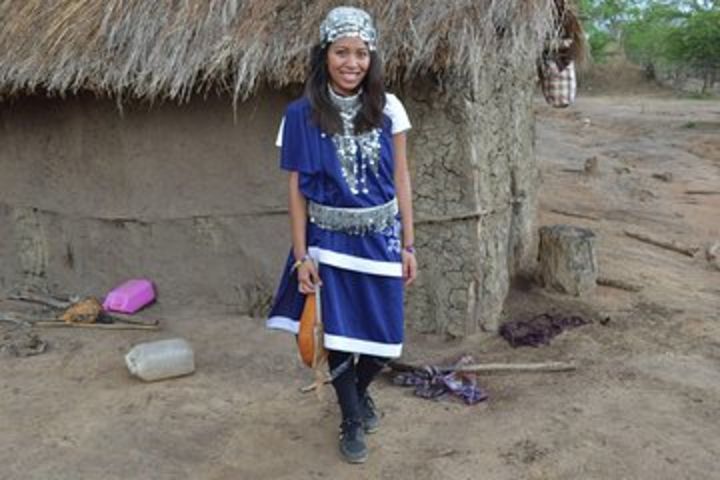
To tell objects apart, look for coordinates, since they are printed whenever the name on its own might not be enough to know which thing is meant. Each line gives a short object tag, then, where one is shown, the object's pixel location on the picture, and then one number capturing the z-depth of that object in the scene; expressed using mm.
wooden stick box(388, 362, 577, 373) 3877
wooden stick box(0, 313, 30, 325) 4887
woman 2693
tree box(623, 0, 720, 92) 22641
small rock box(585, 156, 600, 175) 9977
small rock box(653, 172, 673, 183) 9956
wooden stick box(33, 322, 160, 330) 4664
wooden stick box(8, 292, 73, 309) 5121
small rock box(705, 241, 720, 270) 6000
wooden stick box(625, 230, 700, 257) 6285
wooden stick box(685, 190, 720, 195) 8992
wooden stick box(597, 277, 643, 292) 5020
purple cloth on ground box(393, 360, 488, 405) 3674
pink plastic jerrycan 4855
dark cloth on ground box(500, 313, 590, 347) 4234
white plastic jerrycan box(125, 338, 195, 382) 3906
